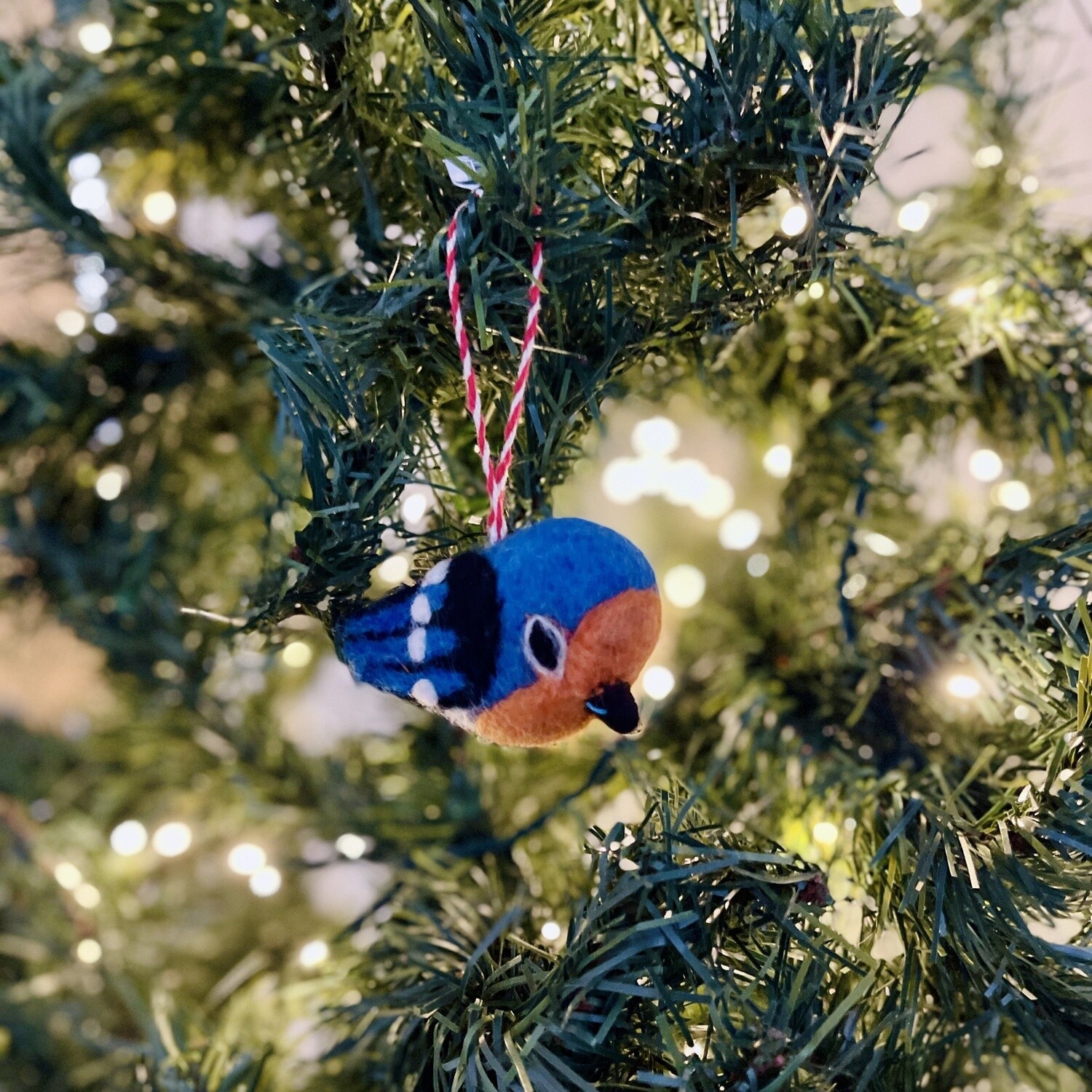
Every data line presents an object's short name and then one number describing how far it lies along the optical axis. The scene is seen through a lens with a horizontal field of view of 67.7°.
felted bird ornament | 0.24
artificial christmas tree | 0.26
